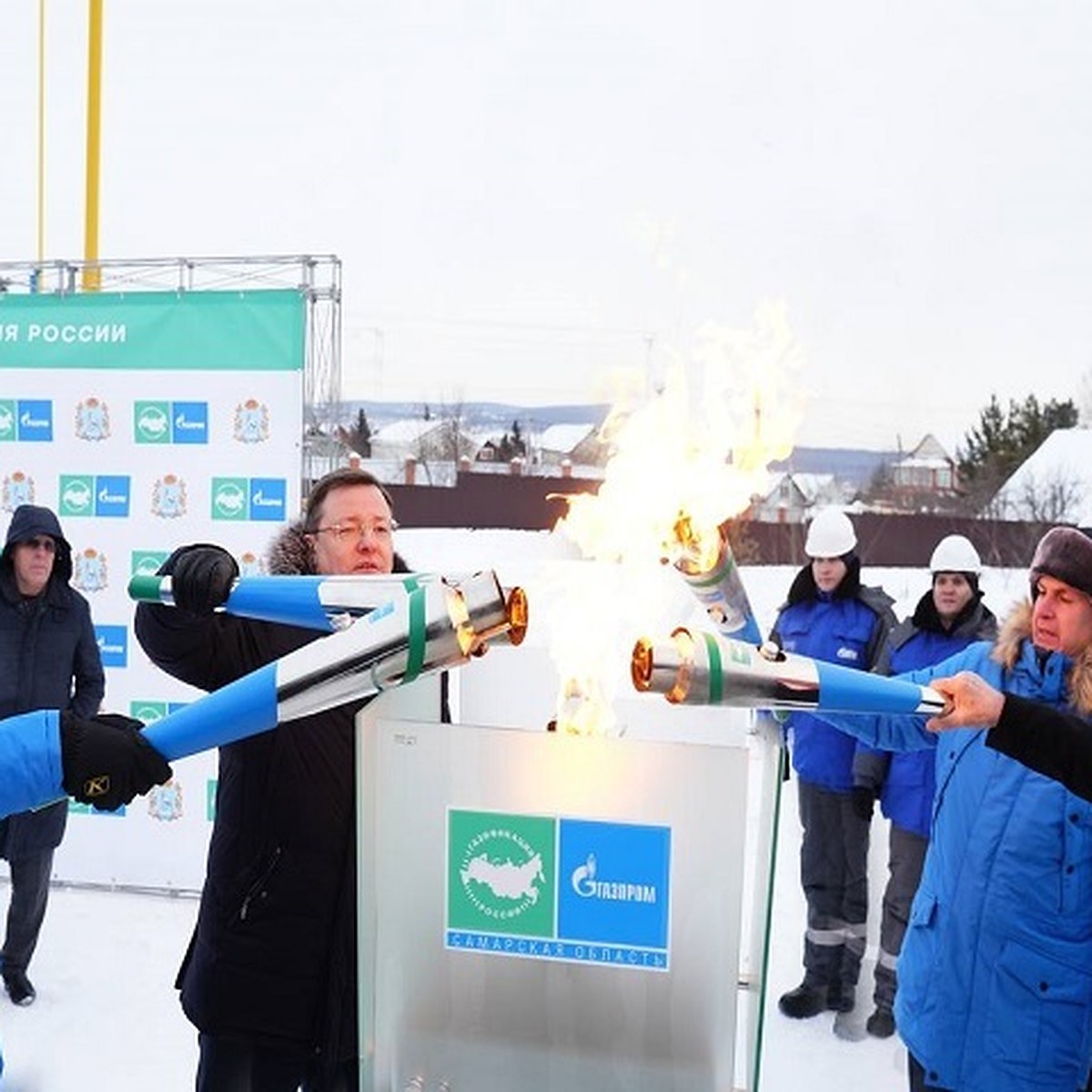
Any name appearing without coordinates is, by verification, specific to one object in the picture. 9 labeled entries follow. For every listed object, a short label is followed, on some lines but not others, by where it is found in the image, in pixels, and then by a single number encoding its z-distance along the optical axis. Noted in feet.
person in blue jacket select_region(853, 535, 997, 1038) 13.94
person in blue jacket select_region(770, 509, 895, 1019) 15.02
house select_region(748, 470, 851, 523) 70.12
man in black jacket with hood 14.70
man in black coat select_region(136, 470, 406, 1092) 7.45
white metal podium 5.34
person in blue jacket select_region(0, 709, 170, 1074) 5.85
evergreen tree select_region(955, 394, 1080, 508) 89.10
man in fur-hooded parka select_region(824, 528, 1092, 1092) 7.52
